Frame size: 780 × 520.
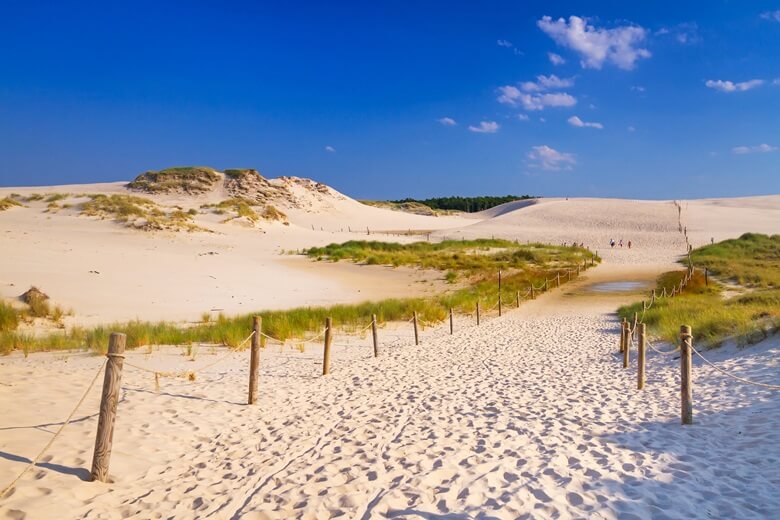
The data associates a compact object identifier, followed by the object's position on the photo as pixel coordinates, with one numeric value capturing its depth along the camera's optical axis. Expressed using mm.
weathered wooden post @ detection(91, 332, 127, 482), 4758
